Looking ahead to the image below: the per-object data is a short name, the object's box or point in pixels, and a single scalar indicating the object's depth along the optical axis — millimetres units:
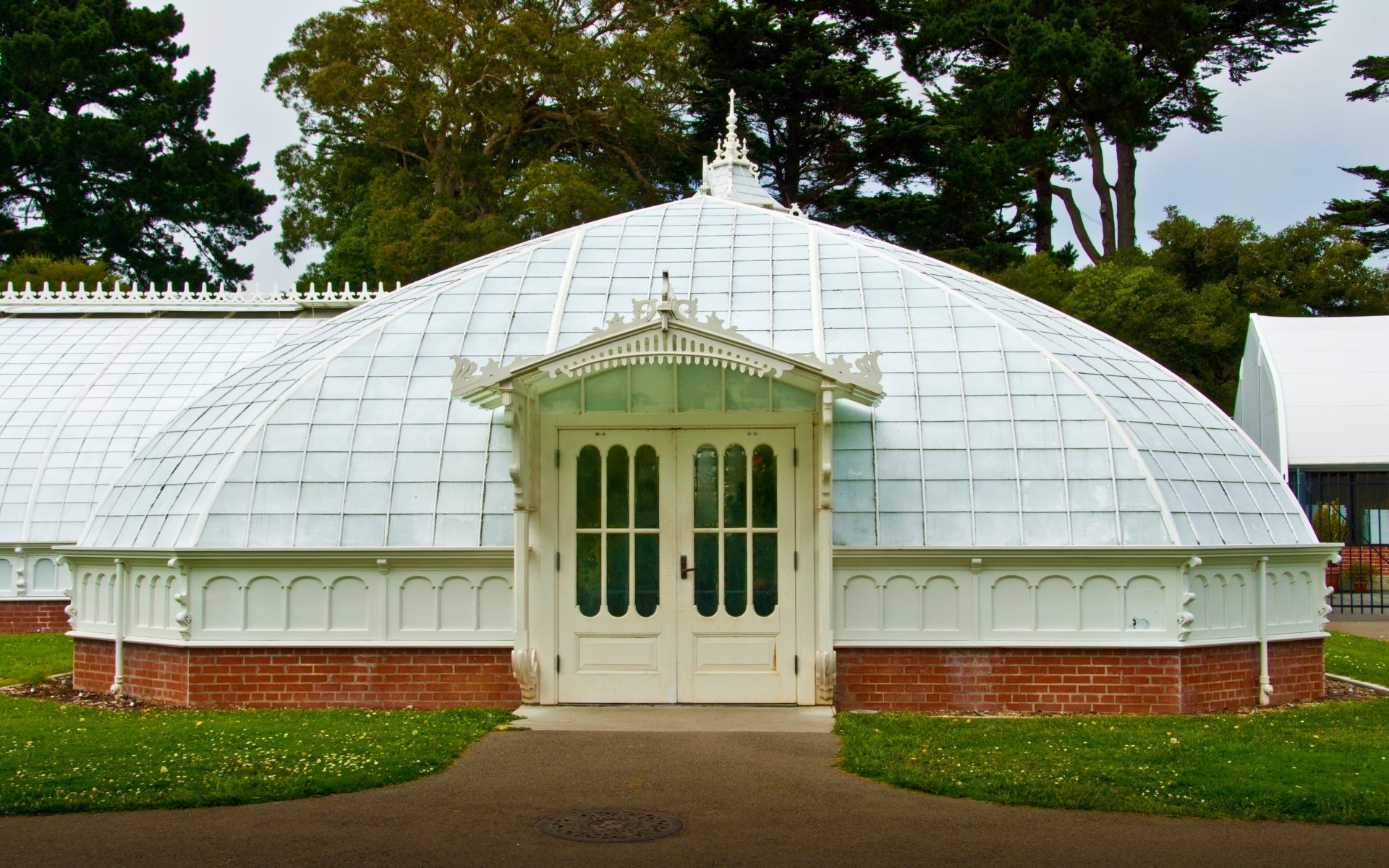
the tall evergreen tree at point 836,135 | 33062
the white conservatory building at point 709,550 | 11297
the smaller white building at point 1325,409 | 24812
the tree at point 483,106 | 35406
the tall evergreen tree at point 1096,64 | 35906
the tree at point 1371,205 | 37750
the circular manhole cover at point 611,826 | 7266
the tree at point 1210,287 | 31156
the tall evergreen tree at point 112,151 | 42719
